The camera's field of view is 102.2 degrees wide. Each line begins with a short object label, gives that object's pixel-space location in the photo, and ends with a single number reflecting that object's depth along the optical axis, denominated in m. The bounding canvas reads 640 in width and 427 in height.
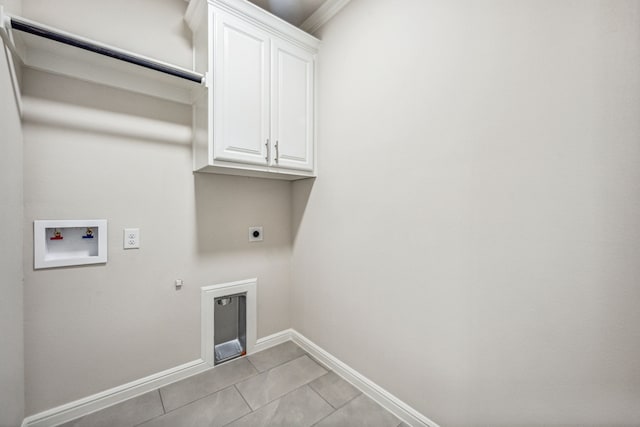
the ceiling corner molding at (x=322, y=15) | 1.82
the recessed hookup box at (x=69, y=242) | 1.37
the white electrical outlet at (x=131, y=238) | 1.61
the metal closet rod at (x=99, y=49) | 1.12
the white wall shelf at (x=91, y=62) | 1.17
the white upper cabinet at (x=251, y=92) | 1.57
